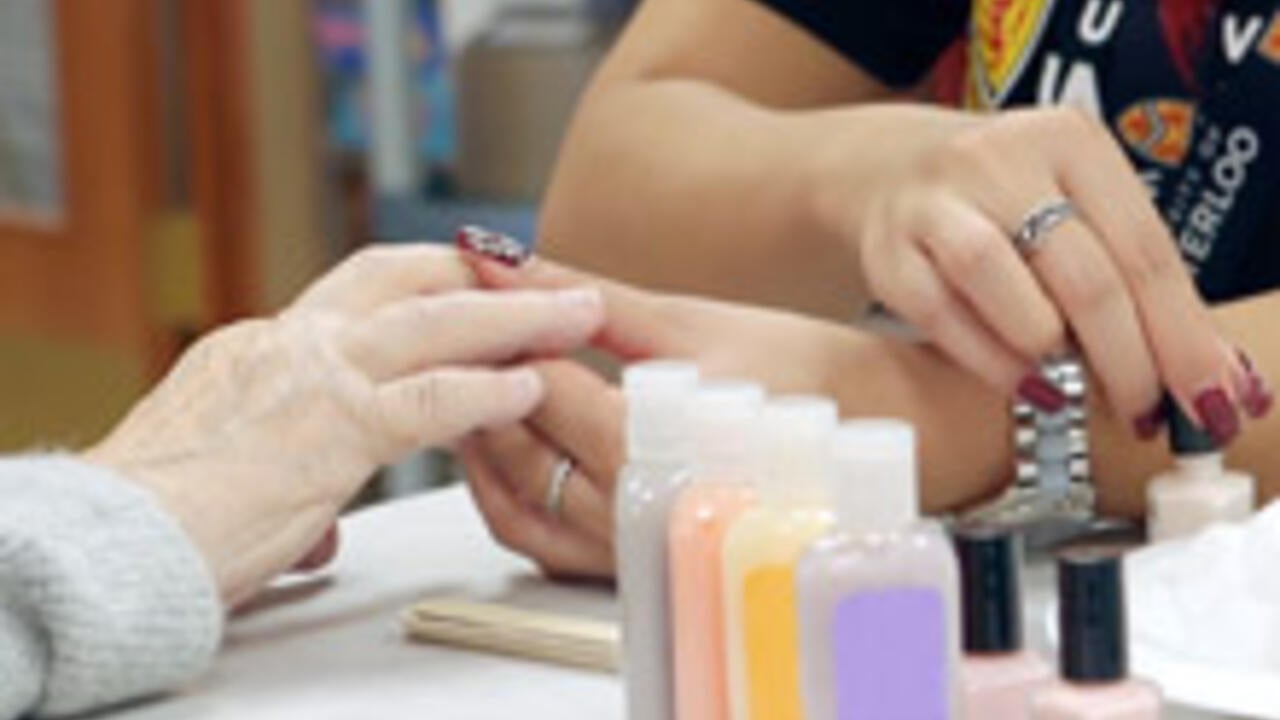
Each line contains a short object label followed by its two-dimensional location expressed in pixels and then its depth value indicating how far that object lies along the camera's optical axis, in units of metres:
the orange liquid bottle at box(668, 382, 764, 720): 1.10
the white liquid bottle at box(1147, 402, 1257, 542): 1.31
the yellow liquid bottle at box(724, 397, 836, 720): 1.08
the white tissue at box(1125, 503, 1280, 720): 1.16
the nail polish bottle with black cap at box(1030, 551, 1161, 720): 1.04
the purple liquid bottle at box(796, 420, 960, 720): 1.05
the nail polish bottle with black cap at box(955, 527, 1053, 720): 1.06
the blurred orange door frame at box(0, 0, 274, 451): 3.94
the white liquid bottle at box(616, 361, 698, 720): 1.12
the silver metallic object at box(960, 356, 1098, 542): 1.36
